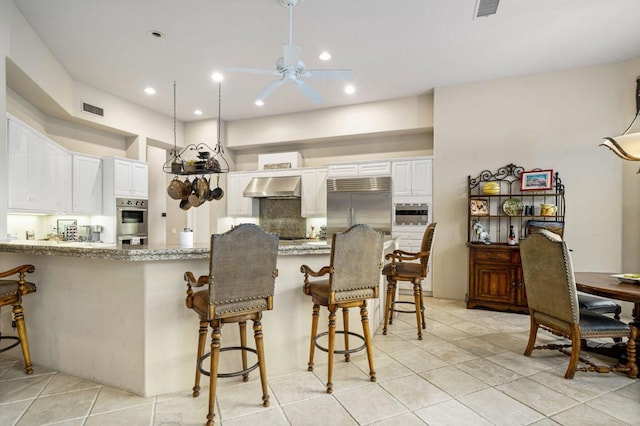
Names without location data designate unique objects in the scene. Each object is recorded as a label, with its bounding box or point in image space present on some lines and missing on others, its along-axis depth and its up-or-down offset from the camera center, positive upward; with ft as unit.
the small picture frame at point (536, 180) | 14.64 +1.46
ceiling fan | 9.20 +4.15
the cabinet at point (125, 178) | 18.19 +1.99
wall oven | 18.52 -0.42
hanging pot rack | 11.53 +1.66
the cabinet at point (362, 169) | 18.51 +2.54
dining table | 7.86 -1.99
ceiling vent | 10.16 +6.58
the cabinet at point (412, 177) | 17.49 +1.95
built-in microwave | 17.46 -0.05
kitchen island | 7.36 -2.53
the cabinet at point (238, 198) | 22.58 +1.00
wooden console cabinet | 14.43 -0.62
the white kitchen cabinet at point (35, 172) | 11.14 +1.63
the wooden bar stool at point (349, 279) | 7.51 -1.59
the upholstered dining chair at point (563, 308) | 8.27 -2.58
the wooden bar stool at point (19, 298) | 7.98 -2.13
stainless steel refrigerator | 18.20 +0.56
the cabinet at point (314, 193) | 20.29 +1.22
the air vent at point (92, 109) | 16.57 +5.40
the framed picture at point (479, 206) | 15.85 +0.30
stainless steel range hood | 20.25 +1.60
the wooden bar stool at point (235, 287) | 6.21 -1.50
